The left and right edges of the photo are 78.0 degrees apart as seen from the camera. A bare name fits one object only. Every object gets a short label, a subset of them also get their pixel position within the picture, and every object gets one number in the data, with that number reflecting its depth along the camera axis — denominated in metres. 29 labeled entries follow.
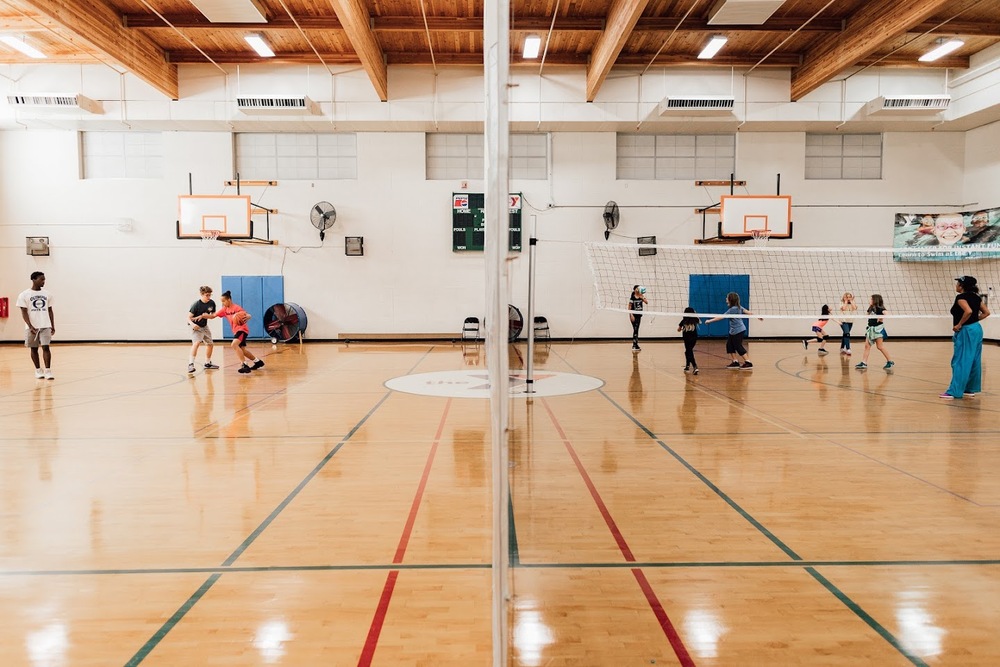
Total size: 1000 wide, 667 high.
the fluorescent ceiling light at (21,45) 13.21
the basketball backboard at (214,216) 14.77
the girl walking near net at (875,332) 10.84
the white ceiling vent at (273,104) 14.81
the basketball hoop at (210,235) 14.56
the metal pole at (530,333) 6.70
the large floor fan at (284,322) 15.74
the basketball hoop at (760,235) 14.94
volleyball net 16.41
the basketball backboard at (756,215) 14.99
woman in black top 7.48
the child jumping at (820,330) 13.01
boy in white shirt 9.47
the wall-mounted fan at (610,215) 16.42
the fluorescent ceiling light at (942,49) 13.36
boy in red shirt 10.43
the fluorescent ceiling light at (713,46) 13.32
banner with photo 15.94
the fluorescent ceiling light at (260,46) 13.34
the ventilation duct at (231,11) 11.76
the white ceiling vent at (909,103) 14.97
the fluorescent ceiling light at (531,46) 13.31
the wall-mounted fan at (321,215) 16.31
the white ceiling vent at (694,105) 14.84
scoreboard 16.41
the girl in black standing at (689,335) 10.42
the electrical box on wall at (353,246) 16.55
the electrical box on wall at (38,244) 16.20
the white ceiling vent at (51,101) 14.52
